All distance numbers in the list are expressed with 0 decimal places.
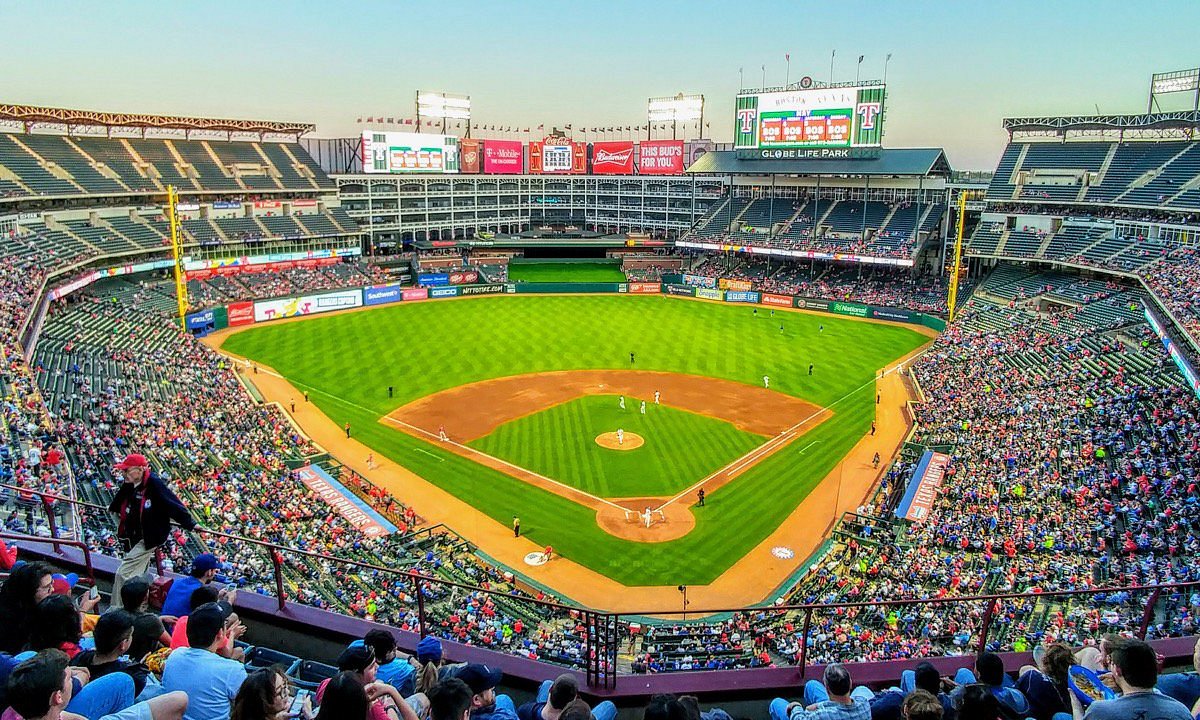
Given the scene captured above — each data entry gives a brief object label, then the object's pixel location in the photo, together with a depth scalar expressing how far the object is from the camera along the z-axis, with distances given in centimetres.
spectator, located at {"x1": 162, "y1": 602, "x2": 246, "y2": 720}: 549
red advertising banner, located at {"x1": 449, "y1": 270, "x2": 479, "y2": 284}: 7462
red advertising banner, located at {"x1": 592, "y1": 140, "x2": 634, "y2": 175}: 9244
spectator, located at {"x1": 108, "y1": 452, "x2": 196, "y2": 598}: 852
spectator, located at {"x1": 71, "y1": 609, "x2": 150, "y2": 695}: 548
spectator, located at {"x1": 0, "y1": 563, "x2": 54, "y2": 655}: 625
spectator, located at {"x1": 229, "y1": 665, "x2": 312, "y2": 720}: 485
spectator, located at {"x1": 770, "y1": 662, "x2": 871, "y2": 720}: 581
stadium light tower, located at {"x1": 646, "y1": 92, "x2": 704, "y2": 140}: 9050
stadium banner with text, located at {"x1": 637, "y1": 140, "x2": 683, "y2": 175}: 8850
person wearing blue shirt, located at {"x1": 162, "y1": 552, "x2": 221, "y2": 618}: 711
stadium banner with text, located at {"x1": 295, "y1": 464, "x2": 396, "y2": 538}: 2497
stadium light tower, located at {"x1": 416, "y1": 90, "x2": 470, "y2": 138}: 8975
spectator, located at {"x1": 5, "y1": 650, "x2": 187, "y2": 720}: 453
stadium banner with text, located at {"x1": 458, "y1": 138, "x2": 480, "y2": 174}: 8856
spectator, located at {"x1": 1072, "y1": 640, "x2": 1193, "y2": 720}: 498
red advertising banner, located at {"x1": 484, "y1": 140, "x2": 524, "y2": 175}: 9050
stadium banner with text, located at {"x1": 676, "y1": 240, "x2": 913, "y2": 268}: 6594
